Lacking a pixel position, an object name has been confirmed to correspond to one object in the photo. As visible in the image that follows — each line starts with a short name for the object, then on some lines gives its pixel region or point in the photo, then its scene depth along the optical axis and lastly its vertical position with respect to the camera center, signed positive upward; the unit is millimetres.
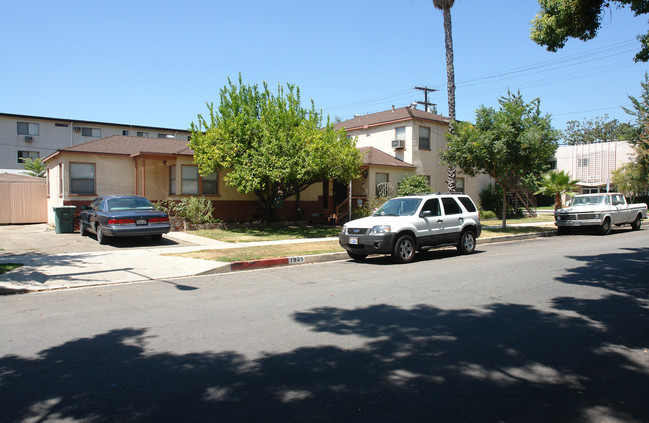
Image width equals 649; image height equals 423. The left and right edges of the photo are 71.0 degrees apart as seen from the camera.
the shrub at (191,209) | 18969 -142
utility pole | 42344 +10587
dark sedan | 13836 -386
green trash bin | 17469 -480
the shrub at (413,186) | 24391 +965
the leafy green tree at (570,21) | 8695 +3633
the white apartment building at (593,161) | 42156 +3991
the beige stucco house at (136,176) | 19219 +1319
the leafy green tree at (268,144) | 17234 +2419
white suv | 11266 -631
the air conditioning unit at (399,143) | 27266 +3634
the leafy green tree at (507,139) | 18828 +2675
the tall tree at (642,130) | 28828 +4670
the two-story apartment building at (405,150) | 25656 +3245
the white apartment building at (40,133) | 38281 +6428
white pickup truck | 19156 -463
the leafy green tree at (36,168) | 31875 +2774
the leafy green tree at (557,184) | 26969 +1101
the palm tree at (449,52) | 21359 +7113
